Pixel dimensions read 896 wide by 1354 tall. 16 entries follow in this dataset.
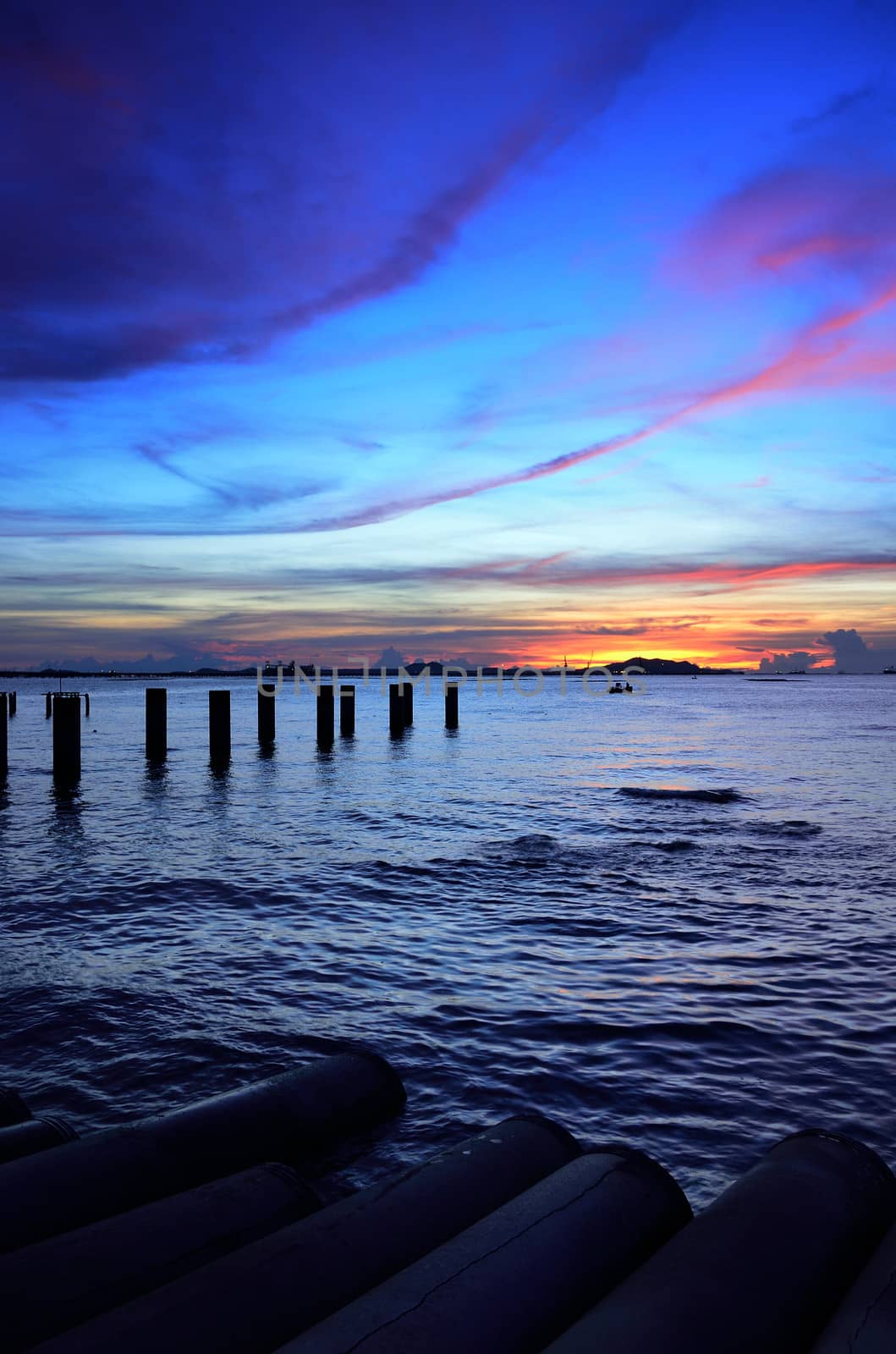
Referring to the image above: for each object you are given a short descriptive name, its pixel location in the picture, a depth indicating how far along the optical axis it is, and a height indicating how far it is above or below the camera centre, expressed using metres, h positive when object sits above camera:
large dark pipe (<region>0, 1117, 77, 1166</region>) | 4.24 -2.22
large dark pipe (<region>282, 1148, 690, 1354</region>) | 2.68 -2.03
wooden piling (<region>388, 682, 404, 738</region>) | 39.59 -1.94
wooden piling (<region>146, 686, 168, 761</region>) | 28.78 -1.70
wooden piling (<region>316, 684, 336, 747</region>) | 35.16 -1.87
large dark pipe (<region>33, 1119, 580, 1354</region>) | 2.78 -2.08
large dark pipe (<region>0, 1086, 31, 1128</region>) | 4.88 -2.37
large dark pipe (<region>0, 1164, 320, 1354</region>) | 2.92 -2.06
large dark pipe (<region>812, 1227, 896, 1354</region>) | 2.63 -2.01
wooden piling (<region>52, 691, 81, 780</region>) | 23.22 -1.70
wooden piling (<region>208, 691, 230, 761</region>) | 29.34 -1.85
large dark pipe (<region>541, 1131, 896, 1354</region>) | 2.68 -2.01
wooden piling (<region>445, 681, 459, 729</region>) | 44.70 -1.89
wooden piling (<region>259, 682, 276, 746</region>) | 35.31 -1.85
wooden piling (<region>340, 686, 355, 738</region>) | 40.00 -1.97
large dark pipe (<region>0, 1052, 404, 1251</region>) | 3.59 -2.24
